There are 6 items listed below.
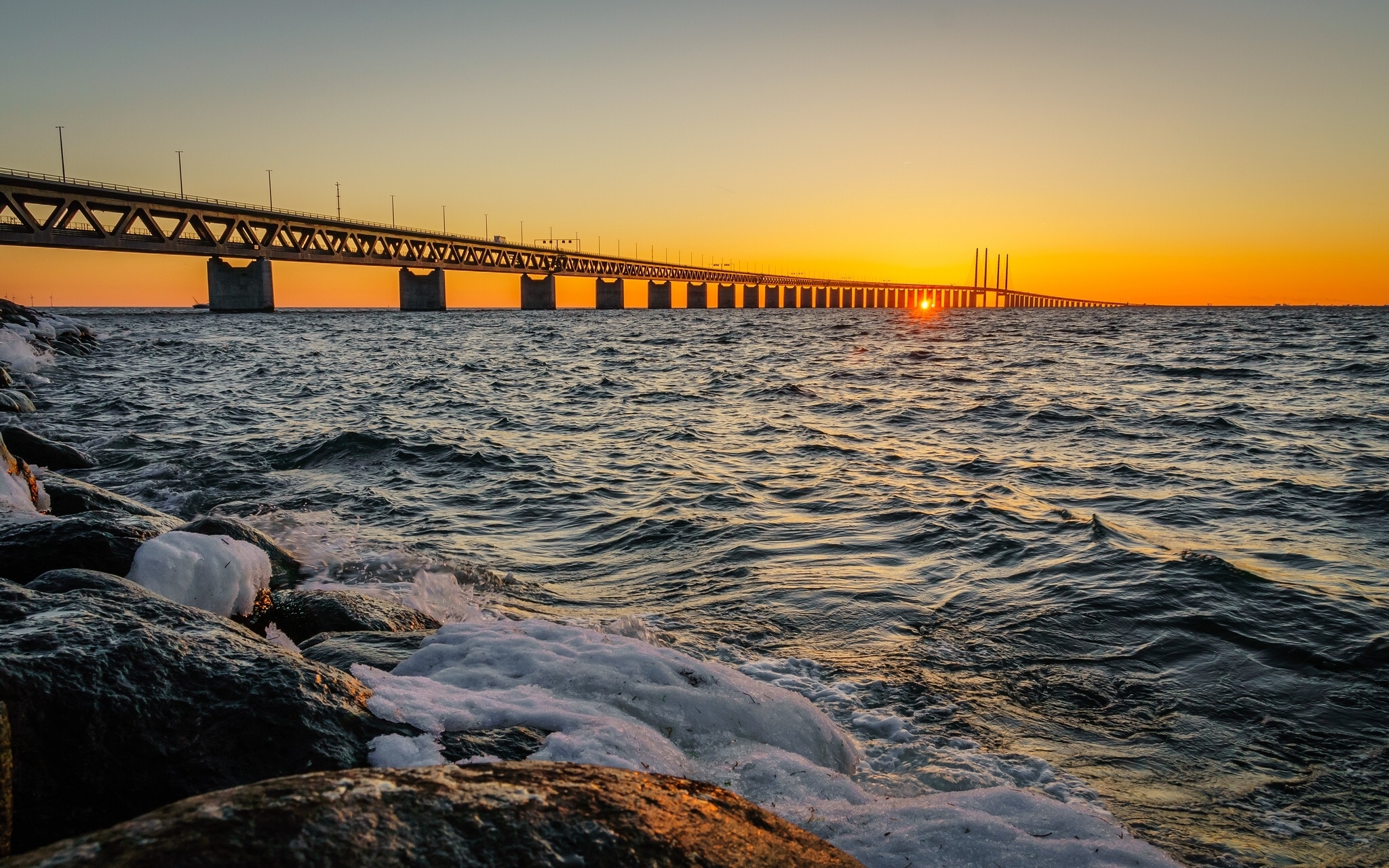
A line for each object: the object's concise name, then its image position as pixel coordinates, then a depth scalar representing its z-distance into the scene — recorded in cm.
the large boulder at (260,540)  630
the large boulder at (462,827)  170
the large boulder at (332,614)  519
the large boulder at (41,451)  1033
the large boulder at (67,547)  464
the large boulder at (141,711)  255
